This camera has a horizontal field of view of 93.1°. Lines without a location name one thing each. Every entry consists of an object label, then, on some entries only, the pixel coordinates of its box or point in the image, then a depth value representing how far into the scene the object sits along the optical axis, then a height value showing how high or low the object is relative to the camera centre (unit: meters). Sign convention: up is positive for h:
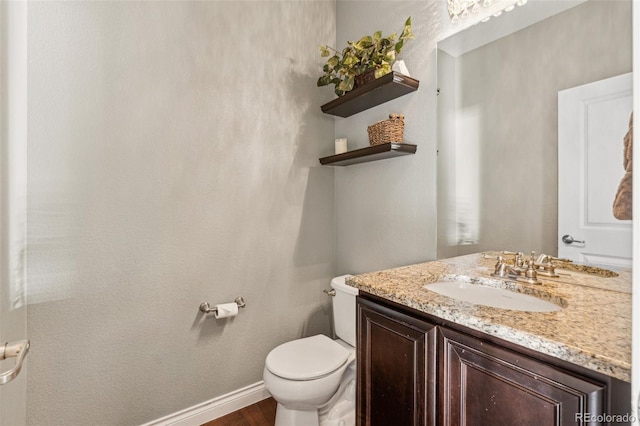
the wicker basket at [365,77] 1.65 +0.74
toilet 1.40 -0.80
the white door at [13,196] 0.94 +0.06
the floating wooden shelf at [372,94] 1.54 +0.65
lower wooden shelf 1.58 +0.31
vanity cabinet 0.63 -0.43
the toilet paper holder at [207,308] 1.66 -0.54
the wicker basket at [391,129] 1.63 +0.44
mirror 1.03 +0.42
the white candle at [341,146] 1.98 +0.42
